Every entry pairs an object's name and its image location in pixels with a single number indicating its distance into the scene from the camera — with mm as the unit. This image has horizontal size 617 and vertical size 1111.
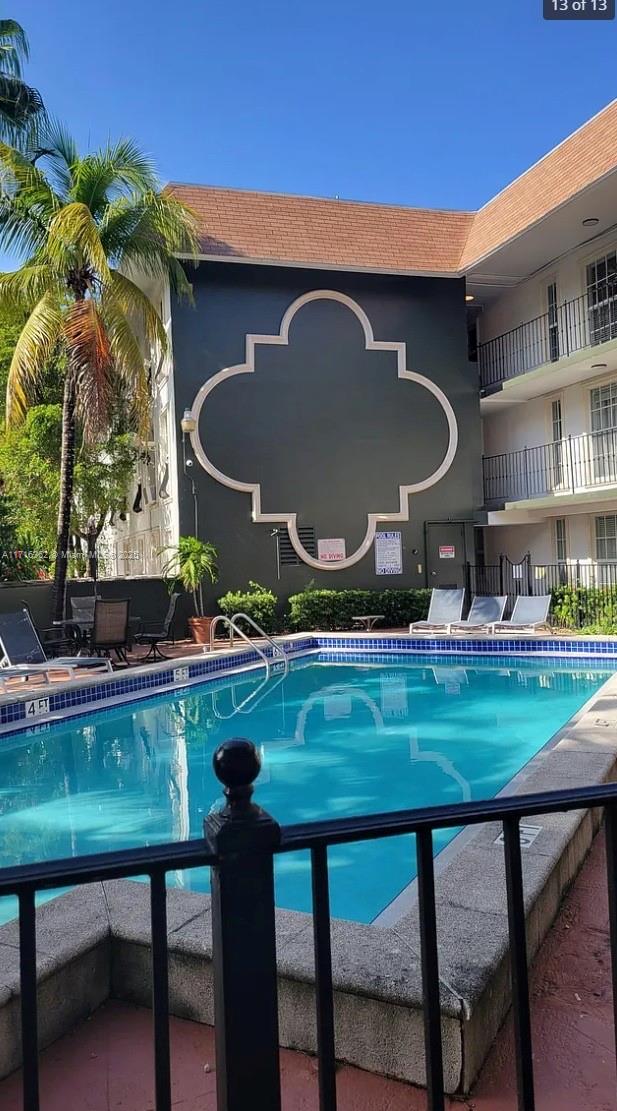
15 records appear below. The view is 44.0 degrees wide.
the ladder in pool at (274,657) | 12585
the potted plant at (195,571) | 16031
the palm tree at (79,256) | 12805
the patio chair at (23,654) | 10383
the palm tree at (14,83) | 15281
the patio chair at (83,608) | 14277
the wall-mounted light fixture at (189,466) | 17172
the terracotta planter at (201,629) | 15922
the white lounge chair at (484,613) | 15356
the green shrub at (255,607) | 16531
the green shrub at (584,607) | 15437
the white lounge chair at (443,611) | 15734
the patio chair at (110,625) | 11938
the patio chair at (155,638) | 13125
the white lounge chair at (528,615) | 14914
